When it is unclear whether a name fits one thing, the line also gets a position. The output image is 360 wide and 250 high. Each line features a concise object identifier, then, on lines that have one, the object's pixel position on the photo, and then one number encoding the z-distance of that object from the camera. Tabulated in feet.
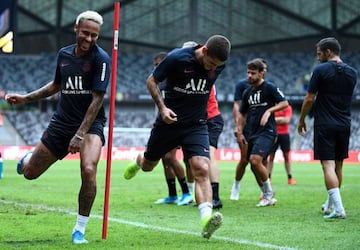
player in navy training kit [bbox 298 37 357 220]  36.27
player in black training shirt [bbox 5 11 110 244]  26.91
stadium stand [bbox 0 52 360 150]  182.91
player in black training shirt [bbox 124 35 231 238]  28.09
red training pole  27.78
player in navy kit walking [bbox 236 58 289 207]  42.91
